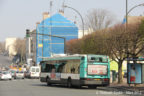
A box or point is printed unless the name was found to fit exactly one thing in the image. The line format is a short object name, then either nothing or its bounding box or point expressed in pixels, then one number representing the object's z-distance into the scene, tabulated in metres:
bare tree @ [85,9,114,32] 62.75
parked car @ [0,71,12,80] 58.00
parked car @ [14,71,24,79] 65.44
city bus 29.72
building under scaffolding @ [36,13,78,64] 91.50
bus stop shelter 27.62
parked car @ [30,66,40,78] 65.57
